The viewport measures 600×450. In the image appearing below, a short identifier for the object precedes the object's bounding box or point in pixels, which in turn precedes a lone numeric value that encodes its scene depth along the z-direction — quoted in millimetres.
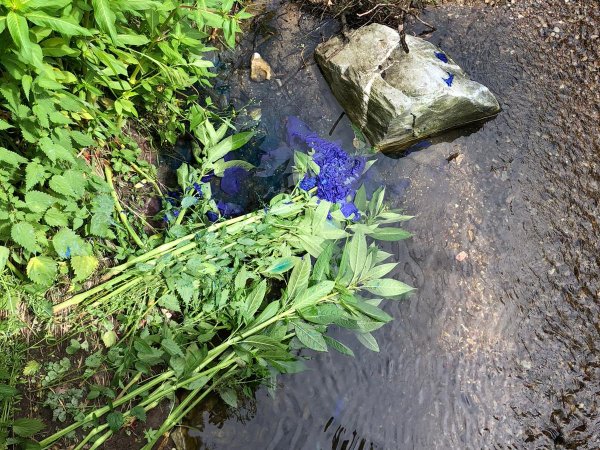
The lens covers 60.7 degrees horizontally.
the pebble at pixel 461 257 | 3012
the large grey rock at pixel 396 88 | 3082
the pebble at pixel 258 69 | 3281
